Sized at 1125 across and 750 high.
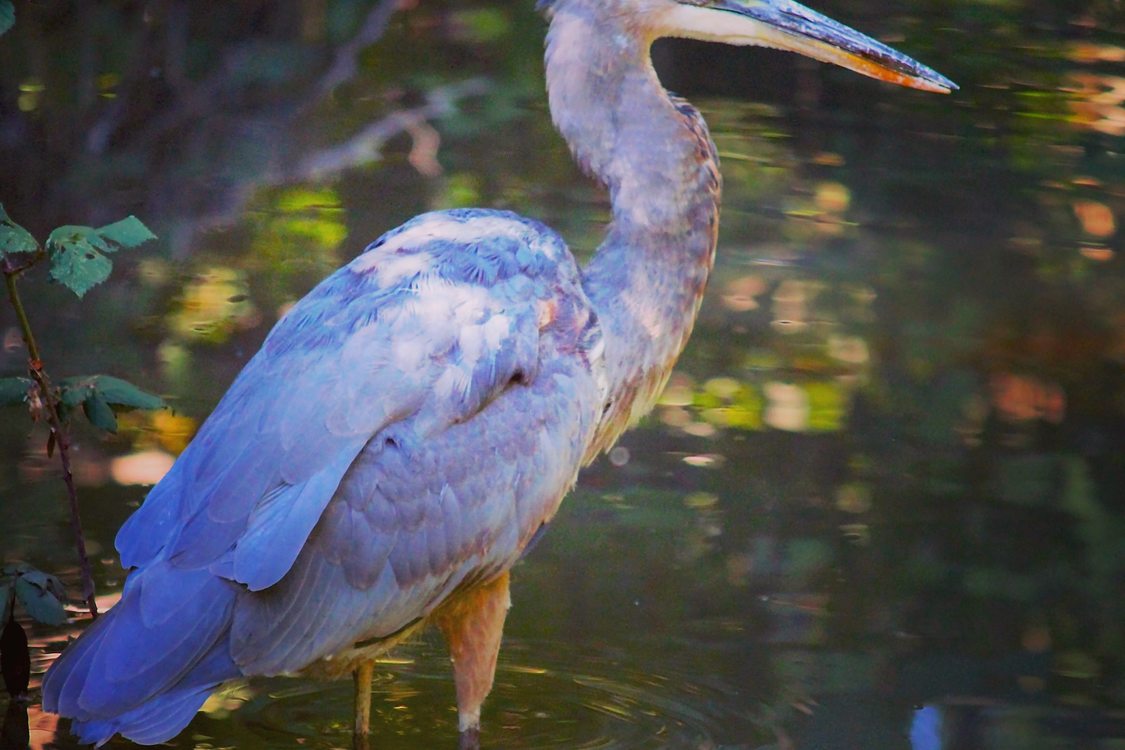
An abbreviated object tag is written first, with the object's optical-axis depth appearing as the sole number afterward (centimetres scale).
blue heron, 713
